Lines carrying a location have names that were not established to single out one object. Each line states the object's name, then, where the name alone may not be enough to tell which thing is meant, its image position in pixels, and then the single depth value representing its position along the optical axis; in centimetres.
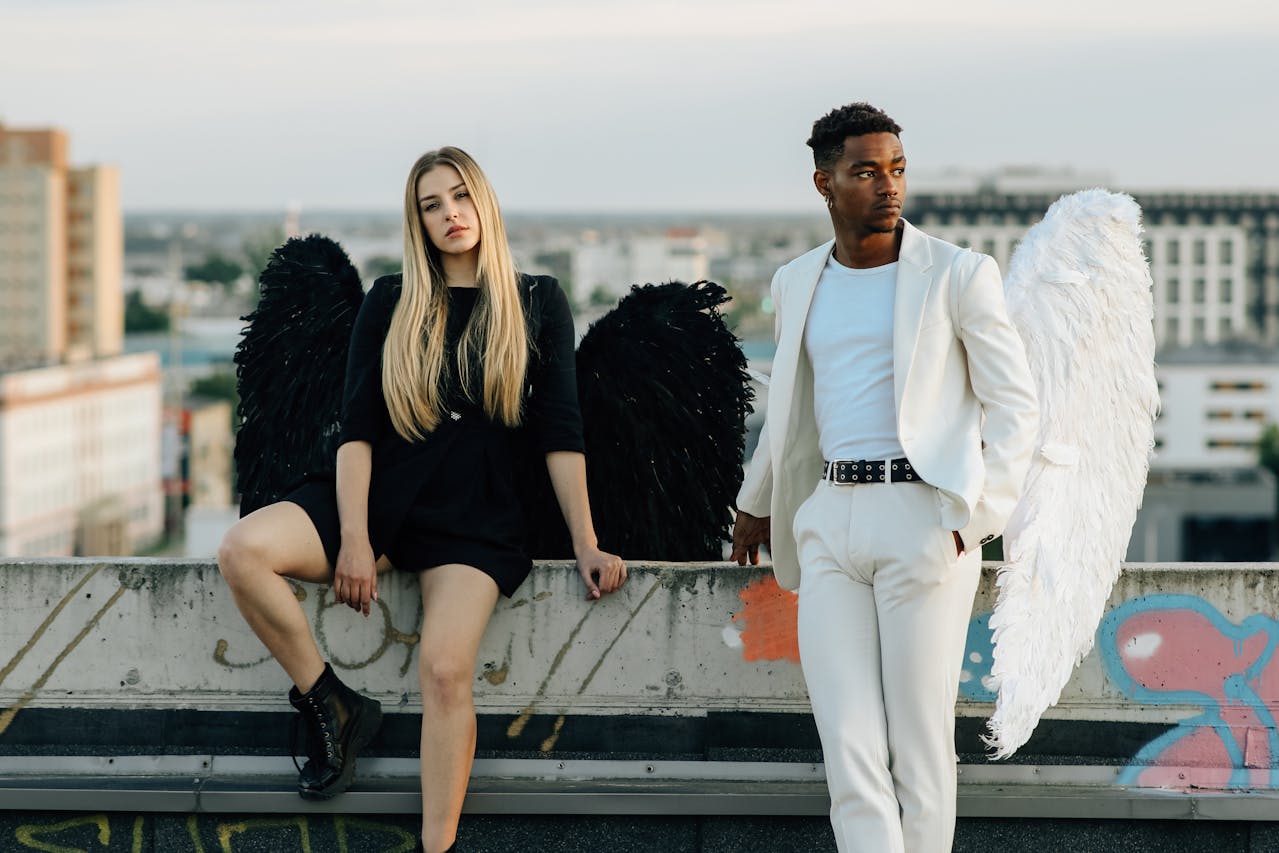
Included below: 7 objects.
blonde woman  409
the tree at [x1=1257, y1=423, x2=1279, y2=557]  9969
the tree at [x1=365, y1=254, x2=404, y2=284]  13255
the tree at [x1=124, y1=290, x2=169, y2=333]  16675
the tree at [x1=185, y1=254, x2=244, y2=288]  17675
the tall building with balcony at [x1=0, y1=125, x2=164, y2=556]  10219
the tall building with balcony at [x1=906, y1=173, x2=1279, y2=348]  13950
